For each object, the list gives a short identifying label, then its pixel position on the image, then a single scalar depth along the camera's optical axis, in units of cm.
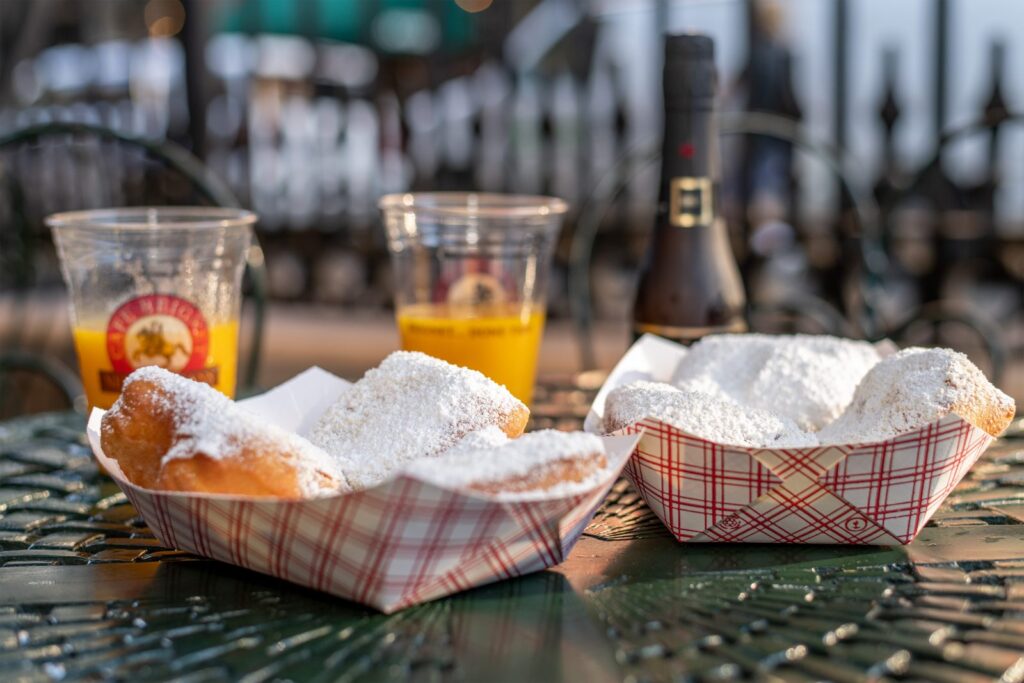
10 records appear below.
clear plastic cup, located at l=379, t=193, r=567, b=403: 119
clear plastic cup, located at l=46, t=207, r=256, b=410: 97
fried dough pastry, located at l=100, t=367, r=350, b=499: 65
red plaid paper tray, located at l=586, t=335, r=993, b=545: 70
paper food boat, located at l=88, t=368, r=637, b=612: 59
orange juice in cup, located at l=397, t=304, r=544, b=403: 118
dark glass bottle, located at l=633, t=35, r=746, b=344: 114
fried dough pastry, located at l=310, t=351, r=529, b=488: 72
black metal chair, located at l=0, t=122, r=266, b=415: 170
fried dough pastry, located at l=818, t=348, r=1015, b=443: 74
